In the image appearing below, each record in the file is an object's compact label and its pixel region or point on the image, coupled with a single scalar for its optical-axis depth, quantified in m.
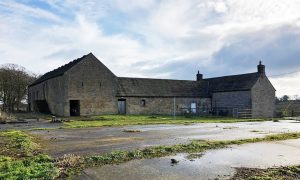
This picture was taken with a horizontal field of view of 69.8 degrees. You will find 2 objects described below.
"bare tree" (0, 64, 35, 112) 33.99
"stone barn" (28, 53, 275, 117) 26.19
